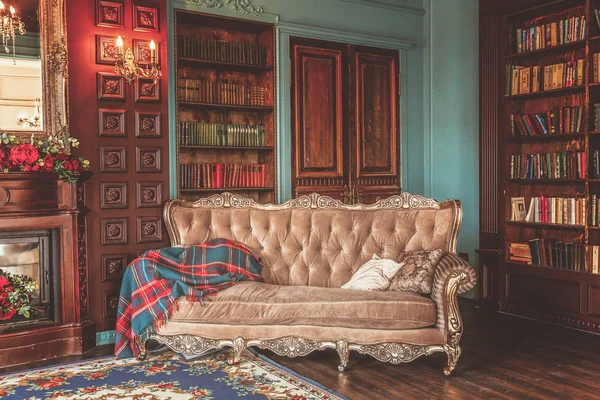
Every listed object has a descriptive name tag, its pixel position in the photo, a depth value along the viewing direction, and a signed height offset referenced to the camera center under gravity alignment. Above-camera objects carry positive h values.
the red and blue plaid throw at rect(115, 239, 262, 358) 4.03 -0.64
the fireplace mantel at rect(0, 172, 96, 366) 4.10 -0.42
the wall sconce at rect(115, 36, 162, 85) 4.51 +0.88
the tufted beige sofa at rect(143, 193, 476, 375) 3.75 -0.69
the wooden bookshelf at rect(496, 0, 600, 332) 4.82 +0.00
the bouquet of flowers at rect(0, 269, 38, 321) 3.17 -0.56
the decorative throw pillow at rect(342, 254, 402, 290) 4.15 -0.63
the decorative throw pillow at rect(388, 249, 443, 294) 3.95 -0.59
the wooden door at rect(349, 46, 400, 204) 6.18 +0.60
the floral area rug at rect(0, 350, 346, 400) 3.40 -1.15
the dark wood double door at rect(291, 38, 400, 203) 5.88 +0.62
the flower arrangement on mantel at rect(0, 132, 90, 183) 4.10 +0.19
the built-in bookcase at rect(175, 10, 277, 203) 5.30 +0.69
